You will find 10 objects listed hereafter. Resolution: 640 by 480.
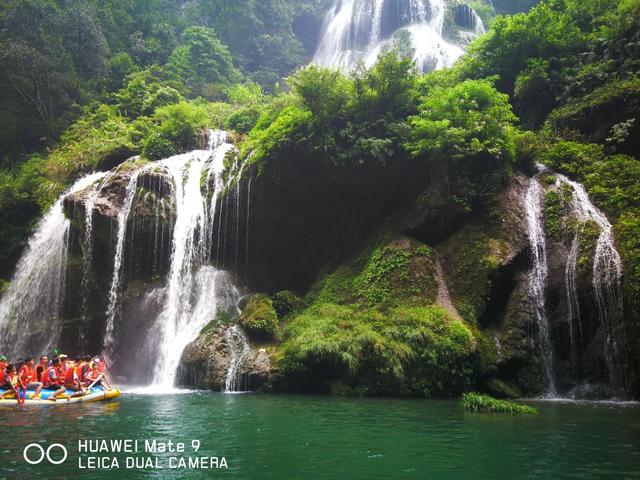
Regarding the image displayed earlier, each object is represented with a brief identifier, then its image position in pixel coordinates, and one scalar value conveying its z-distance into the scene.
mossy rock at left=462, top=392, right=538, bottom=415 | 9.60
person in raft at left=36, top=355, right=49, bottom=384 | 12.22
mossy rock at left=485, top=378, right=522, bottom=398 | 12.23
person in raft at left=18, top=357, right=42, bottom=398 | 11.26
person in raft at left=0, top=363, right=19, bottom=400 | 10.93
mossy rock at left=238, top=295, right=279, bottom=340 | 14.96
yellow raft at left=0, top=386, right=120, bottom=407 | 10.87
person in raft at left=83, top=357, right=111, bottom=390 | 12.39
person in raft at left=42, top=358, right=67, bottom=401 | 11.70
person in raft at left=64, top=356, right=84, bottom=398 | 11.94
